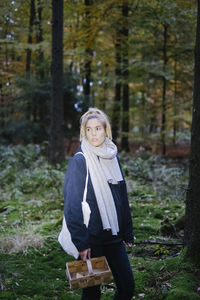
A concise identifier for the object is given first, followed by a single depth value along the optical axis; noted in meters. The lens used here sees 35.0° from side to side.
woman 2.49
